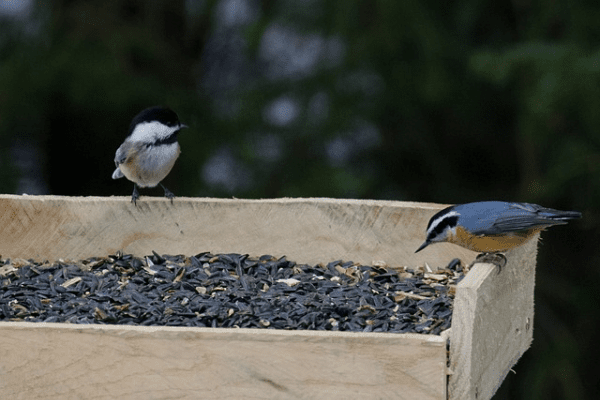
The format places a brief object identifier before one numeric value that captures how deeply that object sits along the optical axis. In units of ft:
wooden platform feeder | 12.78
